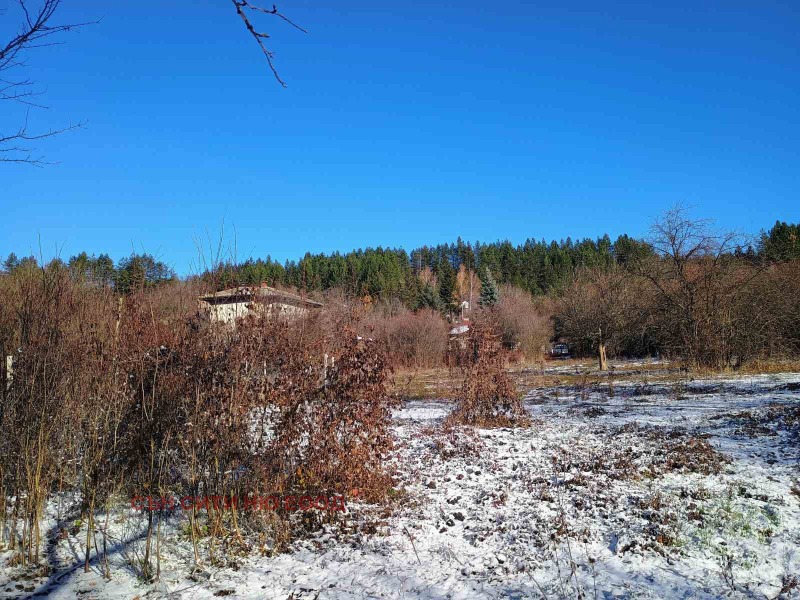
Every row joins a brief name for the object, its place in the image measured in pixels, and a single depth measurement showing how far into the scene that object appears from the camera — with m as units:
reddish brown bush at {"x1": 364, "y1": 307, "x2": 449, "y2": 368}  30.50
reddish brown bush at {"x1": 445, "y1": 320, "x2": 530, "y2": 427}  10.65
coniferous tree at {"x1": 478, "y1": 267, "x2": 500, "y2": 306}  53.42
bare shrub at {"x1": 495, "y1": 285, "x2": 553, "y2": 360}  35.62
